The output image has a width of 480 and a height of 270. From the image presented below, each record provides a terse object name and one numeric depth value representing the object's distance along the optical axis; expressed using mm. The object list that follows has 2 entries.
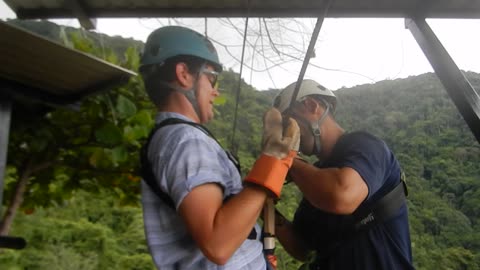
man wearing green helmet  1099
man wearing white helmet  1667
